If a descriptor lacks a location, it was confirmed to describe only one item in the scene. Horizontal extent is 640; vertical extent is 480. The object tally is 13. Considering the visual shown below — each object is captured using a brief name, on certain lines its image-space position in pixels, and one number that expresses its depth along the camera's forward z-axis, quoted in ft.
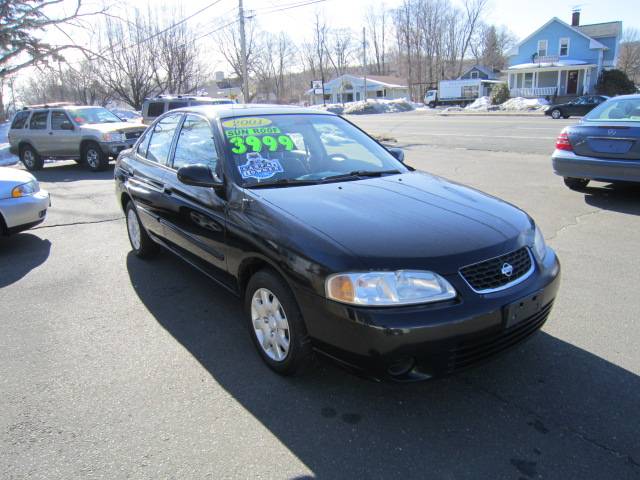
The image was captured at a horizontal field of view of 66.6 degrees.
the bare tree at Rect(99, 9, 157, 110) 93.04
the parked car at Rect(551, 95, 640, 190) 21.86
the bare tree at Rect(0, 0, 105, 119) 87.35
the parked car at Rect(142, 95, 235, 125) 47.48
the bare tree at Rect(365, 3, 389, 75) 319.88
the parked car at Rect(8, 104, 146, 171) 41.60
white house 240.12
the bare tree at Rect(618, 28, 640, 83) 254.47
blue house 148.36
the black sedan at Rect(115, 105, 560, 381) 7.96
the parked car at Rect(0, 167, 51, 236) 19.10
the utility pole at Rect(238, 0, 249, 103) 78.95
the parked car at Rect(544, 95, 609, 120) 92.48
